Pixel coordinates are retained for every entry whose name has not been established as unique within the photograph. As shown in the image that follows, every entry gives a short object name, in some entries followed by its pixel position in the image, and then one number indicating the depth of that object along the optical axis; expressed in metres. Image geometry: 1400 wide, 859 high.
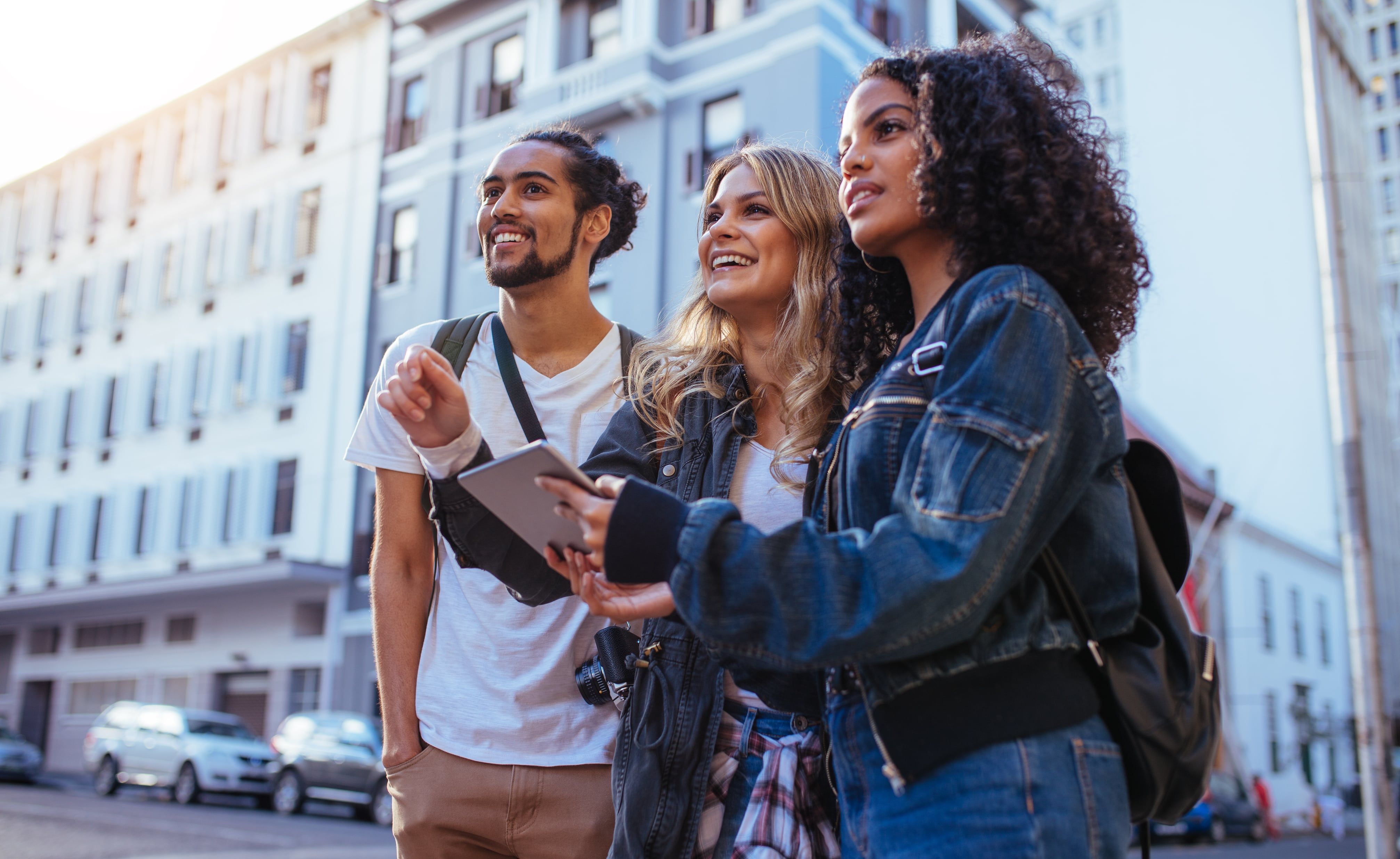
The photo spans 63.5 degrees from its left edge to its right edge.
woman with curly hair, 1.44
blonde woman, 2.14
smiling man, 2.67
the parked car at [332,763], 15.34
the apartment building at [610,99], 18.61
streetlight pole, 8.72
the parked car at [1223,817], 19.34
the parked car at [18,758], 21.27
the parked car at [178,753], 17.00
